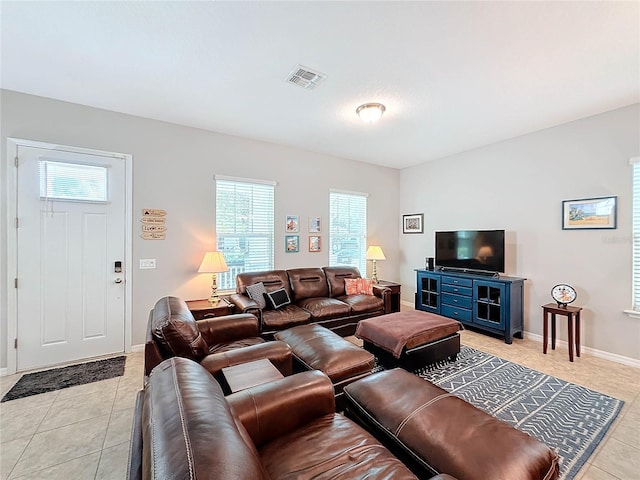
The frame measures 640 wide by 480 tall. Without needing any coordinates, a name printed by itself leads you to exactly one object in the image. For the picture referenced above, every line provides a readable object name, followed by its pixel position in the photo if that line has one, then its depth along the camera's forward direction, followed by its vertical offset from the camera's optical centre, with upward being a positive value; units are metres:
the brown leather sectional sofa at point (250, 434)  0.73 -0.77
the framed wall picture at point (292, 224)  4.67 +0.28
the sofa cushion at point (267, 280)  3.93 -0.56
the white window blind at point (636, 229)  3.12 +0.13
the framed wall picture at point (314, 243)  4.92 -0.04
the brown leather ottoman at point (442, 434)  1.21 -0.95
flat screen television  4.12 -0.14
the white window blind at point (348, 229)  5.23 +0.23
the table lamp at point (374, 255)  5.22 -0.27
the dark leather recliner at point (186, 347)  1.89 -0.75
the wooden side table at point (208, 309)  3.28 -0.81
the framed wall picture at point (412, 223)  5.60 +0.37
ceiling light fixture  3.13 +1.46
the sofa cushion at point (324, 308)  3.71 -0.91
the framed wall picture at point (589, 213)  3.29 +0.33
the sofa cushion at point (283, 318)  3.37 -0.96
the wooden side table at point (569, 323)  3.22 -0.99
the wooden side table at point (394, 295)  4.70 -0.92
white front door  2.99 -0.16
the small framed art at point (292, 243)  4.67 -0.04
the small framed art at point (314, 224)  4.91 +0.29
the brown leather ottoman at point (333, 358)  2.11 -0.94
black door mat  2.62 -1.39
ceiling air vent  2.52 +1.53
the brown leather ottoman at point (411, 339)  2.81 -1.03
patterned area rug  1.99 -1.40
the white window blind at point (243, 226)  4.16 +0.23
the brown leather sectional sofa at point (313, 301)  3.46 -0.86
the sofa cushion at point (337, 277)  4.51 -0.60
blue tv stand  3.79 -0.88
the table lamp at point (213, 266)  3.59 -0.32
